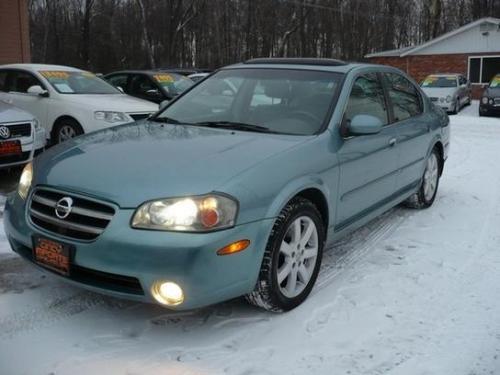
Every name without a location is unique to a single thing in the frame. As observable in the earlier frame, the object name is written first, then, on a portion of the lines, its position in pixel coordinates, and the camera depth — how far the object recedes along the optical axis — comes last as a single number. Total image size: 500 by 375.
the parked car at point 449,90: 19.44
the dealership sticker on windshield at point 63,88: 8.63
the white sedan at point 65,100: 8.15
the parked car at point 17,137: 6.39
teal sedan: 2.96
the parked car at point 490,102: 18.41
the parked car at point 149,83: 11.38
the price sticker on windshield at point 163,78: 11.70
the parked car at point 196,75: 18.33
